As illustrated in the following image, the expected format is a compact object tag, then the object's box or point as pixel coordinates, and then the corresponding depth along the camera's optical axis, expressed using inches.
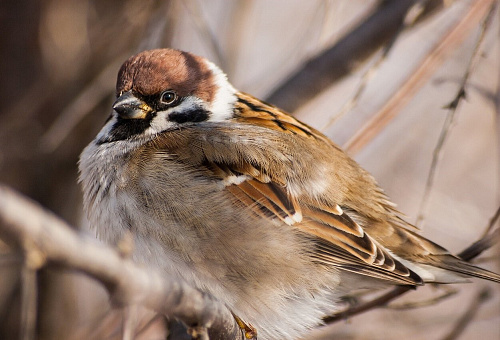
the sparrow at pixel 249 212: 228.5
